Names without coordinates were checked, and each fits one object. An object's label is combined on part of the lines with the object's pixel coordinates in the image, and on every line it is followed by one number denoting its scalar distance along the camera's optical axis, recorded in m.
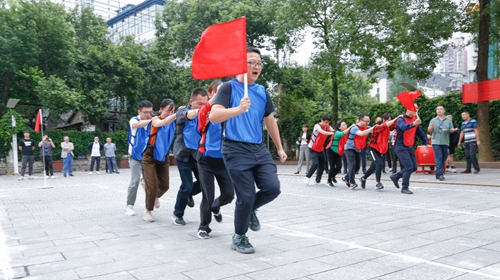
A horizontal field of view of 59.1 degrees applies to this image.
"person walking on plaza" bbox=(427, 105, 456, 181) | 11.67
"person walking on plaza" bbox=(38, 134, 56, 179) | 19.78
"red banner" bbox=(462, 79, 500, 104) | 12.66
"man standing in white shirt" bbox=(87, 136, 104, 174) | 22.41
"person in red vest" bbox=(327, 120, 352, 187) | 11.34
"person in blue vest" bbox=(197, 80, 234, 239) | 5.13
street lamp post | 21.66
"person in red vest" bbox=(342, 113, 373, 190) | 10.45
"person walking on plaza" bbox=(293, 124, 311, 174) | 15.91
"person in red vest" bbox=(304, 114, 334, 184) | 11.29
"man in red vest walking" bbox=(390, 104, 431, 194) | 8.95
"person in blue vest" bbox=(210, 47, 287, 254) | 4.39
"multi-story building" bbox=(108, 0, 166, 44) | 64.81
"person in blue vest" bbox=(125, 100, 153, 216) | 6.69
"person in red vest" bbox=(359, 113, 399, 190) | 9.98
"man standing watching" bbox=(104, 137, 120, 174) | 22.58
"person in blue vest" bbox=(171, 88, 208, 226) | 5.96
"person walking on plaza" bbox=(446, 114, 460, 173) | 14.54
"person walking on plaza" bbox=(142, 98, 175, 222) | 6.39
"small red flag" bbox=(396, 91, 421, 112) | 8.60
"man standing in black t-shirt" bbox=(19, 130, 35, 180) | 18.47
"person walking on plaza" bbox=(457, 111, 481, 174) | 13.45
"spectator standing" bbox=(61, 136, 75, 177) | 20.88
